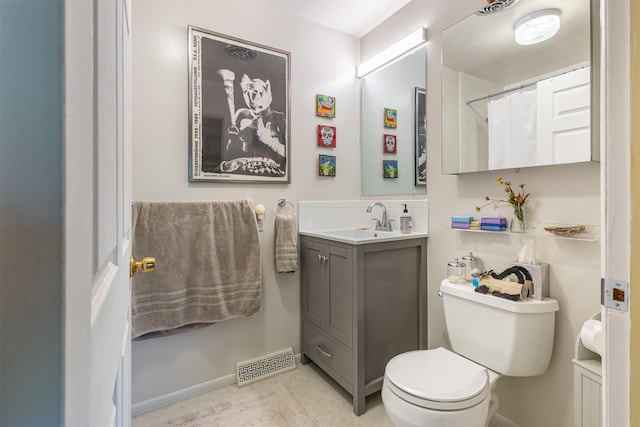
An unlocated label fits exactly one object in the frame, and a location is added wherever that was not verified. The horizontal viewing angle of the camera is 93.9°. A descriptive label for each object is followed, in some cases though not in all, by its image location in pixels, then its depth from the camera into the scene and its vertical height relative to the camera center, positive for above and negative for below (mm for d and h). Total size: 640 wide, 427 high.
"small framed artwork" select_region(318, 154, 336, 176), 2145 +341
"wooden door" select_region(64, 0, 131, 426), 229 +4
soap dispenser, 1899 -72
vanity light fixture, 1826 +1074
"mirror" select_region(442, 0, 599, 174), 1182 +556
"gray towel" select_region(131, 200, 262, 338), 1539 -290
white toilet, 1065 -657
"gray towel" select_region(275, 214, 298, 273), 1922 -222
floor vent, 1861 -1001
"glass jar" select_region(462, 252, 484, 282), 1532 -279
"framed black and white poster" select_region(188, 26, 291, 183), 1718 +626
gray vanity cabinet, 1594 -551
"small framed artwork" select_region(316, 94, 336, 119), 2127 +768
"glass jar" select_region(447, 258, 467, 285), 1510 -319
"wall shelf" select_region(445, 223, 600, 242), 1157 -95
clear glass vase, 1360 -43
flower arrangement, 1361 +53
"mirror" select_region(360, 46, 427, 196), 1902 +581
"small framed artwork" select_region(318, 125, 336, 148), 2137 +550
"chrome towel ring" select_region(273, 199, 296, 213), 1993 +54
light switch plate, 589 -167
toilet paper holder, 1043 -497
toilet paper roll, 980 -417
